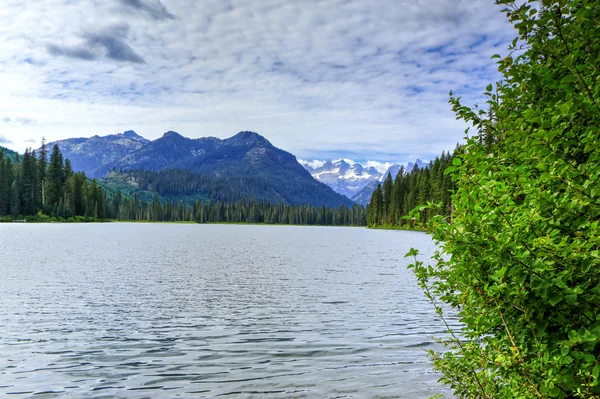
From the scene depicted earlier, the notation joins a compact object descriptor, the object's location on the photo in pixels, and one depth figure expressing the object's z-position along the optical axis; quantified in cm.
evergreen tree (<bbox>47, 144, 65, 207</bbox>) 17888
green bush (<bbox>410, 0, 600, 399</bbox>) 508
